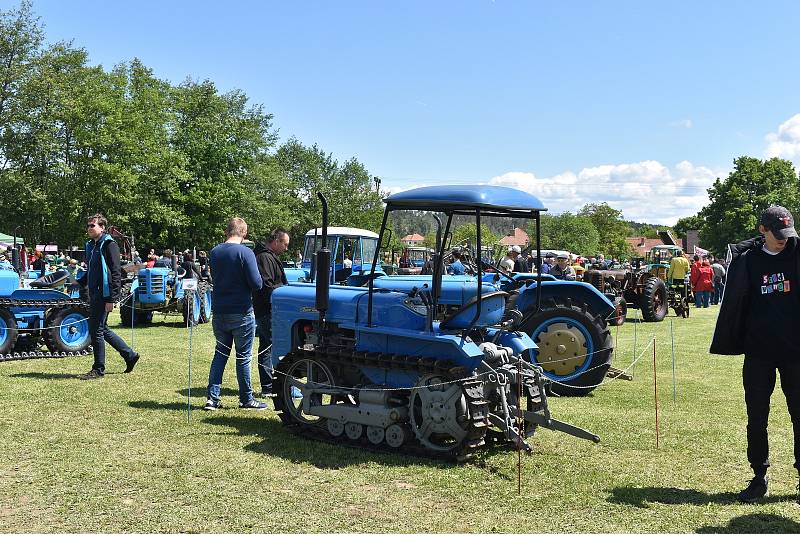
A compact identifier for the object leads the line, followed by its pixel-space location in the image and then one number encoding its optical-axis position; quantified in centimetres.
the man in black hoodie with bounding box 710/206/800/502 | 483
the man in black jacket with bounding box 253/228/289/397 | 824
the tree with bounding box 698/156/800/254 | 6512
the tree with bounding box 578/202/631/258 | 9934
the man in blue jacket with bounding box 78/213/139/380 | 895
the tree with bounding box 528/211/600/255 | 9275
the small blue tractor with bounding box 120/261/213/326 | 1580
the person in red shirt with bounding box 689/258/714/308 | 2330
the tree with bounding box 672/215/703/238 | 8031
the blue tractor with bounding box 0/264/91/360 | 1089
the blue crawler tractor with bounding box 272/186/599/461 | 576
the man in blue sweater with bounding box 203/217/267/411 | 734
